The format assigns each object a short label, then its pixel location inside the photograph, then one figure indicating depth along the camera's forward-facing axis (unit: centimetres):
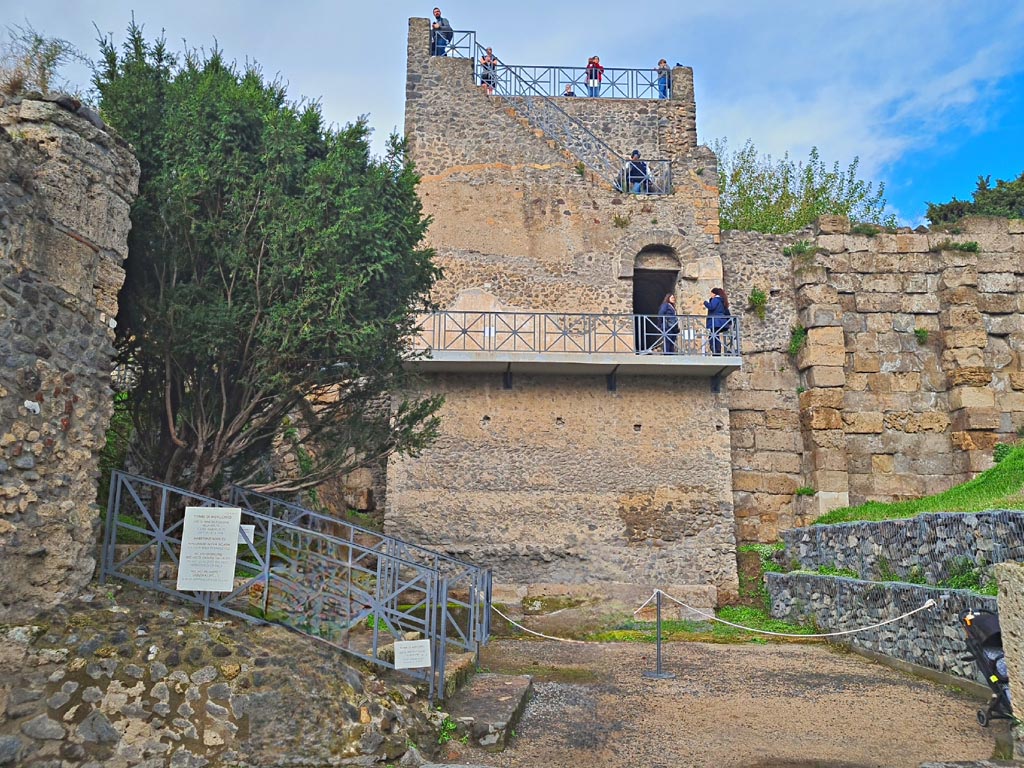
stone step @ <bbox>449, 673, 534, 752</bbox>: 601
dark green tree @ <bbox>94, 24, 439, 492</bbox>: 695
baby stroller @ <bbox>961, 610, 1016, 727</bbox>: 636
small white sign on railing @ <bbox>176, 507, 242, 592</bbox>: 586
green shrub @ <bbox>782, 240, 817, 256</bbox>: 1523
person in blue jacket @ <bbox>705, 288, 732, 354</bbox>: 1331
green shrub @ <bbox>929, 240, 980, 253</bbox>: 1523
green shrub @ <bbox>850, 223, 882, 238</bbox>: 1541
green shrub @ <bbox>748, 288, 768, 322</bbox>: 1502
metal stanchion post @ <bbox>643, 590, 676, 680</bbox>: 852
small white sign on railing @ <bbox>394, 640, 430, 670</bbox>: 597
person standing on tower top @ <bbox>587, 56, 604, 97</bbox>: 1622
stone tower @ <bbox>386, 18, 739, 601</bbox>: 1251
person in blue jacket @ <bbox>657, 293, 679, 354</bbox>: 1348
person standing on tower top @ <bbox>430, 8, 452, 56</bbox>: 1528
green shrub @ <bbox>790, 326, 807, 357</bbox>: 1490
